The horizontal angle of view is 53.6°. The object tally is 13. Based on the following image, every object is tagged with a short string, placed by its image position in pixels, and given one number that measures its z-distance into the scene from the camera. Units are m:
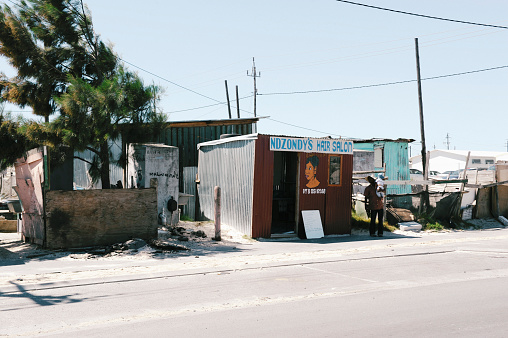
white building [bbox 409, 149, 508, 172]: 73.00
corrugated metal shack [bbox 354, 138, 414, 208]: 23.38
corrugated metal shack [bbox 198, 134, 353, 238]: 14.36
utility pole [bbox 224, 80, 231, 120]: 46.37
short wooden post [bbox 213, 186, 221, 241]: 13.51
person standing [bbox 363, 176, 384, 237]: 15.56
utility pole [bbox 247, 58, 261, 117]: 50.63
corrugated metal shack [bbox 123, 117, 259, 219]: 19.58
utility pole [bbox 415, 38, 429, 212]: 29.69
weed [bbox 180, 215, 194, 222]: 18.45
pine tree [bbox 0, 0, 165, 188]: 11.59
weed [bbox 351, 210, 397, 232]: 16.61
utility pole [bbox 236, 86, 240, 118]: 45.81
